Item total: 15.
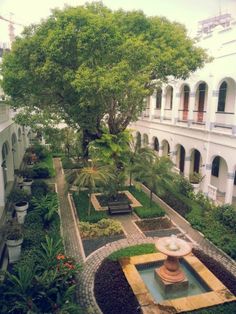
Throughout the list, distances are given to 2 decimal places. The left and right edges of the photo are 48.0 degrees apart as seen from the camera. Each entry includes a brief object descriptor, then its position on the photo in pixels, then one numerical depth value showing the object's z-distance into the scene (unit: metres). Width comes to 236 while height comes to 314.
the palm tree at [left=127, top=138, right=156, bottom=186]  14.99
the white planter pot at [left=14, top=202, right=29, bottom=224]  12.46
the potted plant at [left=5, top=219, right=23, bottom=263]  9.40
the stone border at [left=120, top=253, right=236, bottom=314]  7.52
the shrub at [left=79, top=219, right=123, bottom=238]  11.68
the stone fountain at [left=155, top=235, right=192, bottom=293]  8.23
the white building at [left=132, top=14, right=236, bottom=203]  14.85
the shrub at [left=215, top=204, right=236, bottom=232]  12.37
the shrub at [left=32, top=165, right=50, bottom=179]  20.41
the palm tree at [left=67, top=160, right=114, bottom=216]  12.85
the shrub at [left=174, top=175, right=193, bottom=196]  16.69
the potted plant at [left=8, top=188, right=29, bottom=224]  12.49
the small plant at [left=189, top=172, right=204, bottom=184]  16.89
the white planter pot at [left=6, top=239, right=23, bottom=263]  9.41
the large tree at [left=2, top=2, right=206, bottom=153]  12.50
